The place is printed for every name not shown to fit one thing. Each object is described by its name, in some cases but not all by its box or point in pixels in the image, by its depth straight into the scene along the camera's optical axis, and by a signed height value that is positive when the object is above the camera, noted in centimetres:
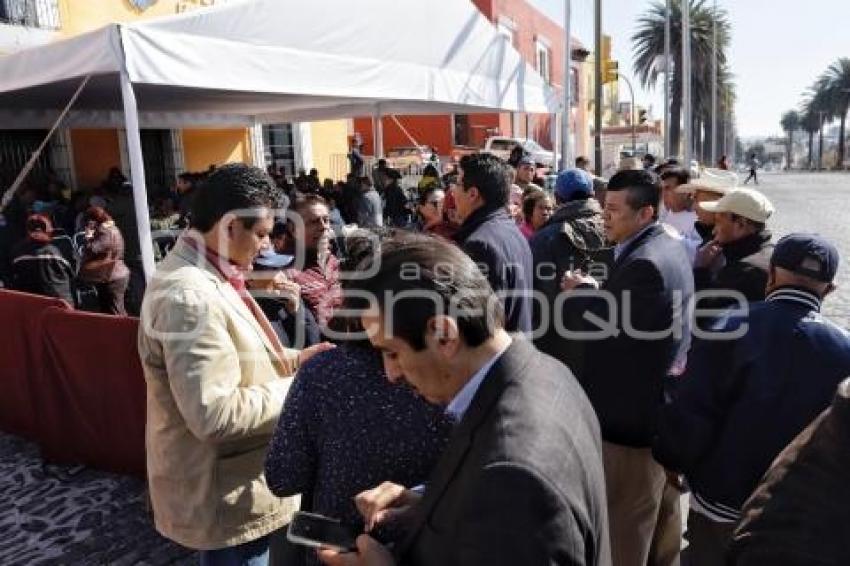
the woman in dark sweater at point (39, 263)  598 -59
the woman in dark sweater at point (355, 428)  151 -56
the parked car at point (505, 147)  1969 +89
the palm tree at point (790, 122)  11012 +703
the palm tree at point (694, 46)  4259 +800
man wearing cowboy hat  469 -16
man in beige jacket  189 -57
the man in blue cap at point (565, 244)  372 -40
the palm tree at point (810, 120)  8362 +546
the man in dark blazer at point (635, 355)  268 -76
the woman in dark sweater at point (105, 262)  606 -62
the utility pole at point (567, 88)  1263 +174
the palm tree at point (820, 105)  7369 +650
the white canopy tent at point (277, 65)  445 +114
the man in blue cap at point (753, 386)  199 -68
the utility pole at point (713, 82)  3281 +435
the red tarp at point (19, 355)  461 -112
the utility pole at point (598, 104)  1716 +182
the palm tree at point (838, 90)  6762 +757
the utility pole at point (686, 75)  1881 +268
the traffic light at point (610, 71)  1877 +283
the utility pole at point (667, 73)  2225 +325
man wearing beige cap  324 -40
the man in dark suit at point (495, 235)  298 -27
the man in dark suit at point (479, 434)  100 -42
